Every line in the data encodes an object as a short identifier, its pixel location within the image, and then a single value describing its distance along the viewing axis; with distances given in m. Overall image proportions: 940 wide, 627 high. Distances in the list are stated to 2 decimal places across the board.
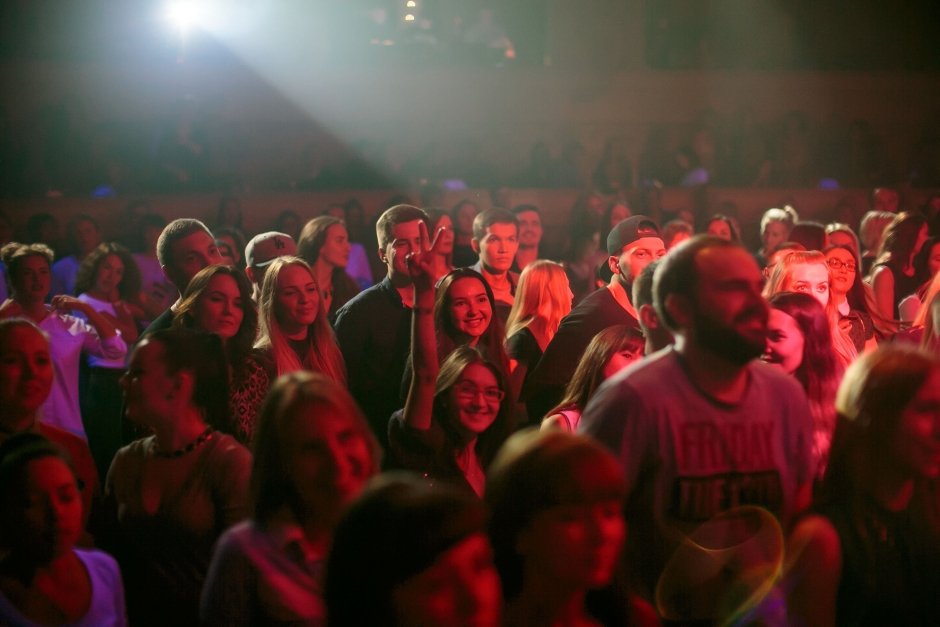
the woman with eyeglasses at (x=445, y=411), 4.39
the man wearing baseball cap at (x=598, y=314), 5.42
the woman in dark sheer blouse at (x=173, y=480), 3.43
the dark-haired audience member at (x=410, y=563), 2.04
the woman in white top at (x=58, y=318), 5.86
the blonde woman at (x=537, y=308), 6.15
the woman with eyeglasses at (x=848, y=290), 6.32
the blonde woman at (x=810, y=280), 5.82
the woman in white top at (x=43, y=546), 3.08
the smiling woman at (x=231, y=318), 4.66
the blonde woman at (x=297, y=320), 5.15
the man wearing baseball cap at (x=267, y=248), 6.68
